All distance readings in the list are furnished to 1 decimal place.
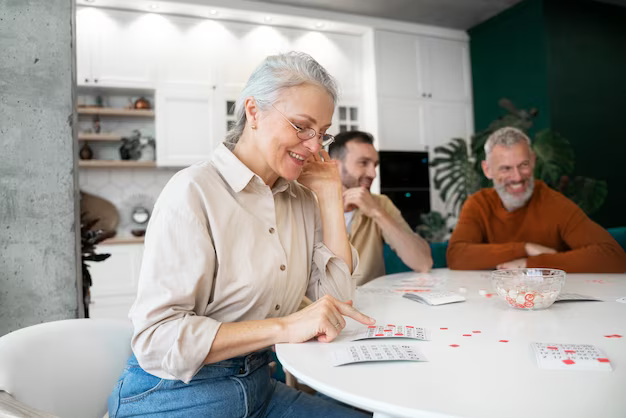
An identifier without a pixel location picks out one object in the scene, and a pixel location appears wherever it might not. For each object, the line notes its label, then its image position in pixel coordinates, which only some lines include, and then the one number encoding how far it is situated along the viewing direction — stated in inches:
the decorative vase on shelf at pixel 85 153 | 187.6
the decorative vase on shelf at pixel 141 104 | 193.3
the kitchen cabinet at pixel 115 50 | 180.4
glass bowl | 48.9
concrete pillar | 62.1
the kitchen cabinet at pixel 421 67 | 221.8
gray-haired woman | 38.2
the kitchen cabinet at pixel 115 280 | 174.2
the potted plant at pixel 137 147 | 191.9
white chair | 36.7
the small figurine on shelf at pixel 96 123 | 191.2
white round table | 27.0
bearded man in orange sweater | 75.0
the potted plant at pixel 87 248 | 80.0
